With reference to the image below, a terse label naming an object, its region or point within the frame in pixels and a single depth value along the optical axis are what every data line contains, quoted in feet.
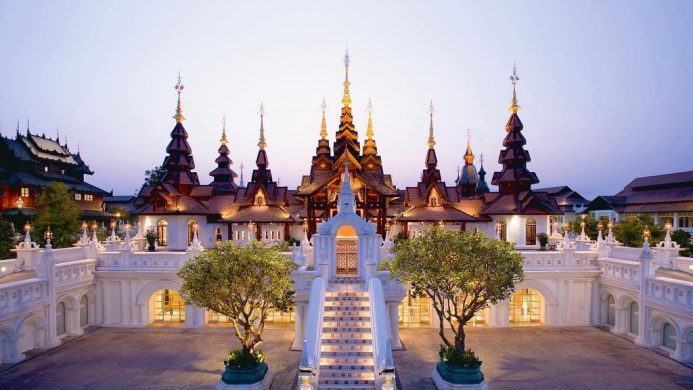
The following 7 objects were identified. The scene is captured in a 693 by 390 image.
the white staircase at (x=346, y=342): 51.26
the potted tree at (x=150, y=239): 112.78
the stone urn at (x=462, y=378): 48.67
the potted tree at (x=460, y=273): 49.96
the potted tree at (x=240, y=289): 49.78
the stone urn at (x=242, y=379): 48.58
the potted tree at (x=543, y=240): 111.96
